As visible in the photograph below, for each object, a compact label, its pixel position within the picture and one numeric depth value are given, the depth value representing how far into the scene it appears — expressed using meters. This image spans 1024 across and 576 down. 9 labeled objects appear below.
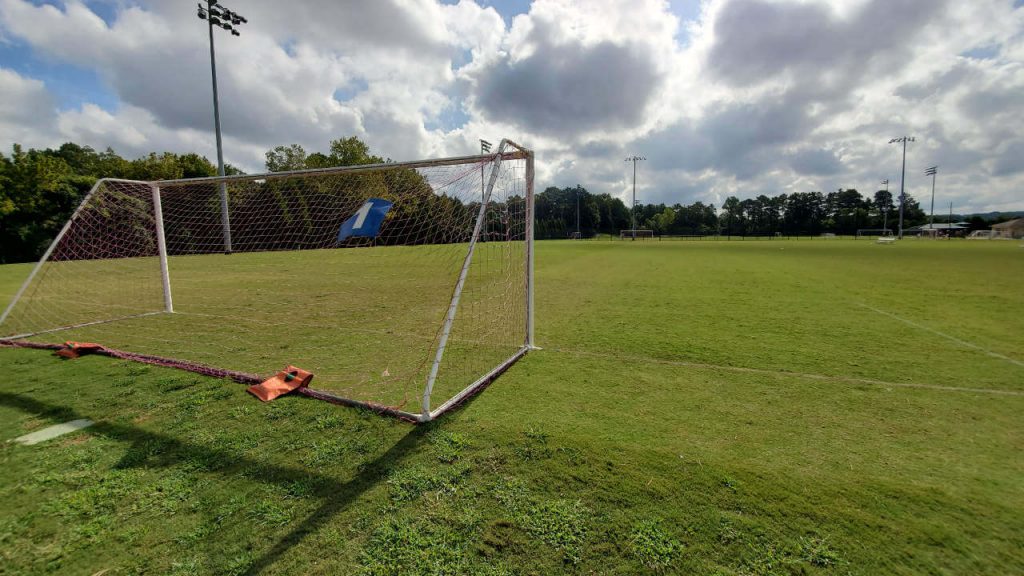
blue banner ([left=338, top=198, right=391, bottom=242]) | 4.98
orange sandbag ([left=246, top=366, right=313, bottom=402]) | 3.51
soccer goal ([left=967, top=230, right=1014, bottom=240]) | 56.05
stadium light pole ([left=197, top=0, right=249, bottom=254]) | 20.55
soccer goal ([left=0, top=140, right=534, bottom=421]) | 4.27
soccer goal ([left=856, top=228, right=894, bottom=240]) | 69.38
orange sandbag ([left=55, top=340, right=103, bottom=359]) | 4.66
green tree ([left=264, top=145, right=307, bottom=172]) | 43.78
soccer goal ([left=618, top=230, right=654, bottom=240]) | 62.33
